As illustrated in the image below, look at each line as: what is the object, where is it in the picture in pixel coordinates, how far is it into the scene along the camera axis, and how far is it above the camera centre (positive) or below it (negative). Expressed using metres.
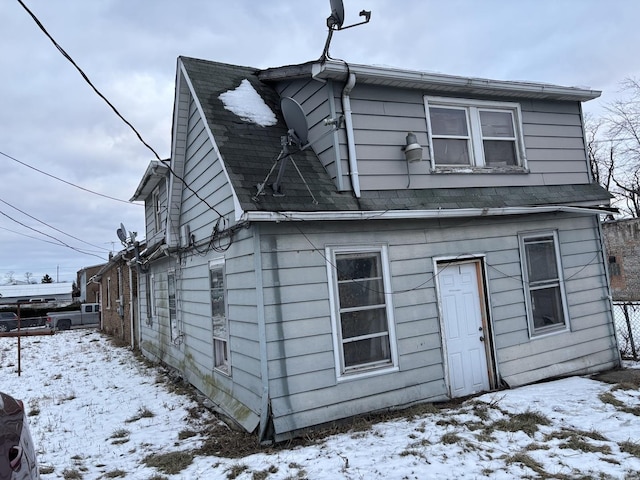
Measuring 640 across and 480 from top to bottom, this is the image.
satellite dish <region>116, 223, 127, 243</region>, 13.37 +2.06
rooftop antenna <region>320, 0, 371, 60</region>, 5.52 +3.43
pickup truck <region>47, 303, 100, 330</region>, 26.28 -1.01
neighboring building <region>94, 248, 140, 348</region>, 14.66 +0.08
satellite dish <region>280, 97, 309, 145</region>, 5.51 +2.13
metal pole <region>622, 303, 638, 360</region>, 8.46 -1.51
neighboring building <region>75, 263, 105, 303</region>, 37.20 +1.44
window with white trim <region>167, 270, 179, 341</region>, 9.46 -0.19
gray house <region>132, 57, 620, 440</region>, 5.40 +0.58
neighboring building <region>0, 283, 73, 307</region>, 70.31 +2.38
